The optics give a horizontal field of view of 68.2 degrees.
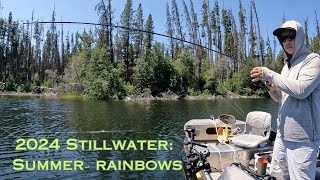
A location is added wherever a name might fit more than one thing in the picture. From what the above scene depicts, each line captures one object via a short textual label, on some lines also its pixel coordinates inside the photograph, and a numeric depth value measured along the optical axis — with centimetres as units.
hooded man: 248
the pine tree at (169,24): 4866
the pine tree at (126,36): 4029
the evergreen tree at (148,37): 3977
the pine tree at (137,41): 4210
